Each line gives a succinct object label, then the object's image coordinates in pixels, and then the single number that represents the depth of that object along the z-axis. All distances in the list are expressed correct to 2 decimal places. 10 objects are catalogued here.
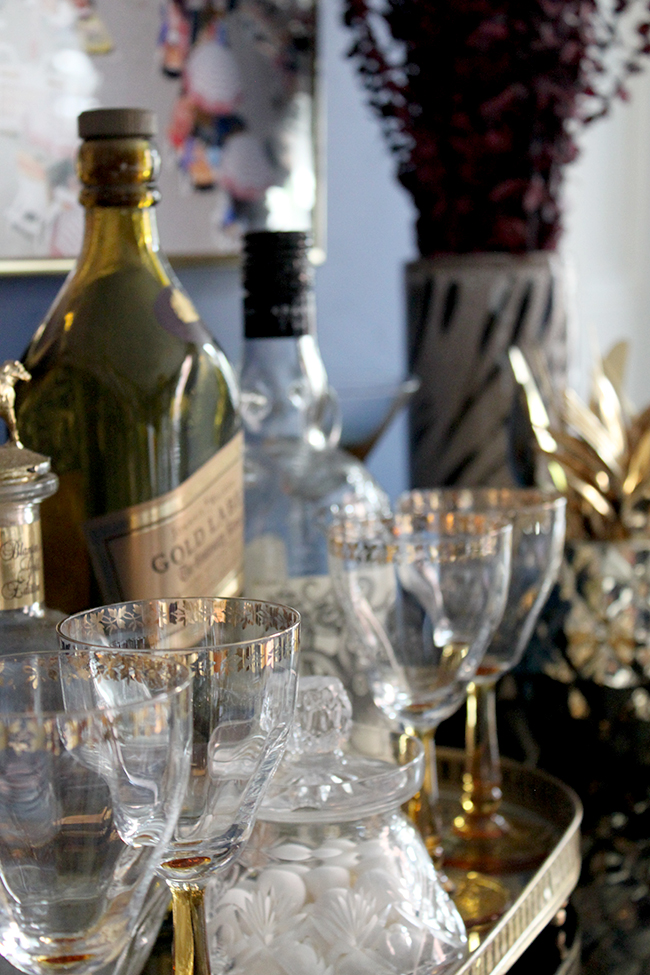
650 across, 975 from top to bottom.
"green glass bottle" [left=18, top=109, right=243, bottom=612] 0.92
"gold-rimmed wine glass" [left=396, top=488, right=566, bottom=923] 1.00
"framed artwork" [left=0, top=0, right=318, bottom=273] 1.09
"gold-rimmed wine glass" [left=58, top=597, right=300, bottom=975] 0.78
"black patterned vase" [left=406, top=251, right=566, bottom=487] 1.32
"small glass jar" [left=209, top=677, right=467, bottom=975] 0.85
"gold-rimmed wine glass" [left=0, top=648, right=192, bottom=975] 0.75
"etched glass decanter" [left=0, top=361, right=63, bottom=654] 0.84
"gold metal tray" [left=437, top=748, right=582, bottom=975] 0.89
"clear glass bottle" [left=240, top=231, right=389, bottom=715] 1.02
